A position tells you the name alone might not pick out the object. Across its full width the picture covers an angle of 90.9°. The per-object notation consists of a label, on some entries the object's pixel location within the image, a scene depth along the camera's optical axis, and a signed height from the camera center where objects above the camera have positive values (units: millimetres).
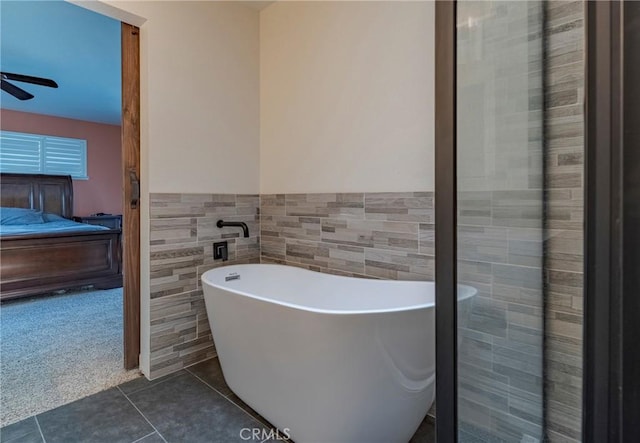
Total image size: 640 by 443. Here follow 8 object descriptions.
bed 3242 -408
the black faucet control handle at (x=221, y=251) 2236 -262
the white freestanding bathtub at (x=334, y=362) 1121 -586
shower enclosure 832 -10
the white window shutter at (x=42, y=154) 4824 +973
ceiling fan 2896 +1266
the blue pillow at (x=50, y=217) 4540 -40
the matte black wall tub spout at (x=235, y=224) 2244 -70
